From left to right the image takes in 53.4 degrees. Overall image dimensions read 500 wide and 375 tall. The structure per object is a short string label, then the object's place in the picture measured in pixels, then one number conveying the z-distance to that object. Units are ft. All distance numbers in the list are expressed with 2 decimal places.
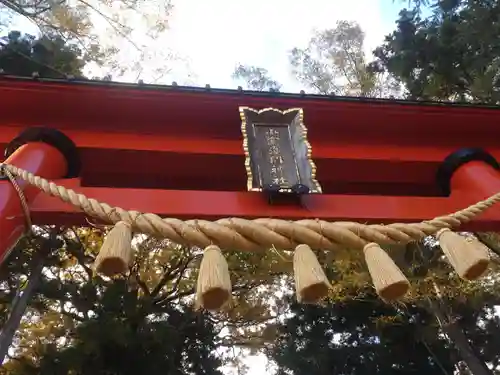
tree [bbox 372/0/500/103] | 17.80
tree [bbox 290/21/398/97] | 33.24
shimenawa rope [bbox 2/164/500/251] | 6.30
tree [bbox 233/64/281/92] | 33.74
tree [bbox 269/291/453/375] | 28.45
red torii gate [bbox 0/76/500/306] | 8.32
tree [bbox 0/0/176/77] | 20.52
